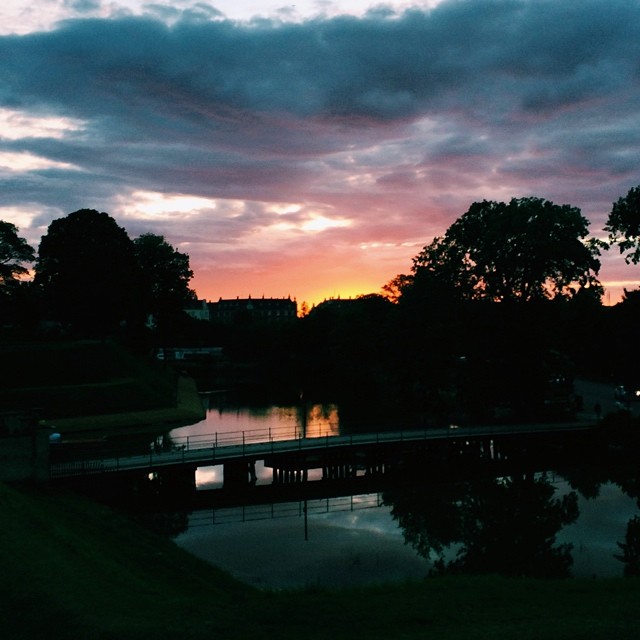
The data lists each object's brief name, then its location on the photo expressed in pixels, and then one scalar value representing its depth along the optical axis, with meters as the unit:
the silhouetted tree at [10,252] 73.44
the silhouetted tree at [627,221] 45.56
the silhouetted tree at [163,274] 94.94
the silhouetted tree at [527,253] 53.06
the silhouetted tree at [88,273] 74.69
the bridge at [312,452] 37.32
